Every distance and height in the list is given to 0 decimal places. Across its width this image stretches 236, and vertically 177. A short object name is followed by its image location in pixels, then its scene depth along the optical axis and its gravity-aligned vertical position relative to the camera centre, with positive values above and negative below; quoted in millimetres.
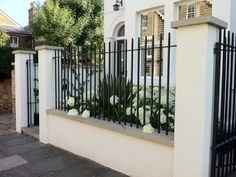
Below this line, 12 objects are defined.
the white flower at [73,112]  3776 -710
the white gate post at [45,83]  4322 -211
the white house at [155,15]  4488 +1603
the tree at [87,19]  10966 +2914
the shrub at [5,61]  8144 +463
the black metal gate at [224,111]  2391 -471
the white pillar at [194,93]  2246 -209
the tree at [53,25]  10076 +2350
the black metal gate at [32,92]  5223 -488
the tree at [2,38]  8535 +1477
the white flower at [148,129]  2815 -749
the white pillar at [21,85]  5096 -316
